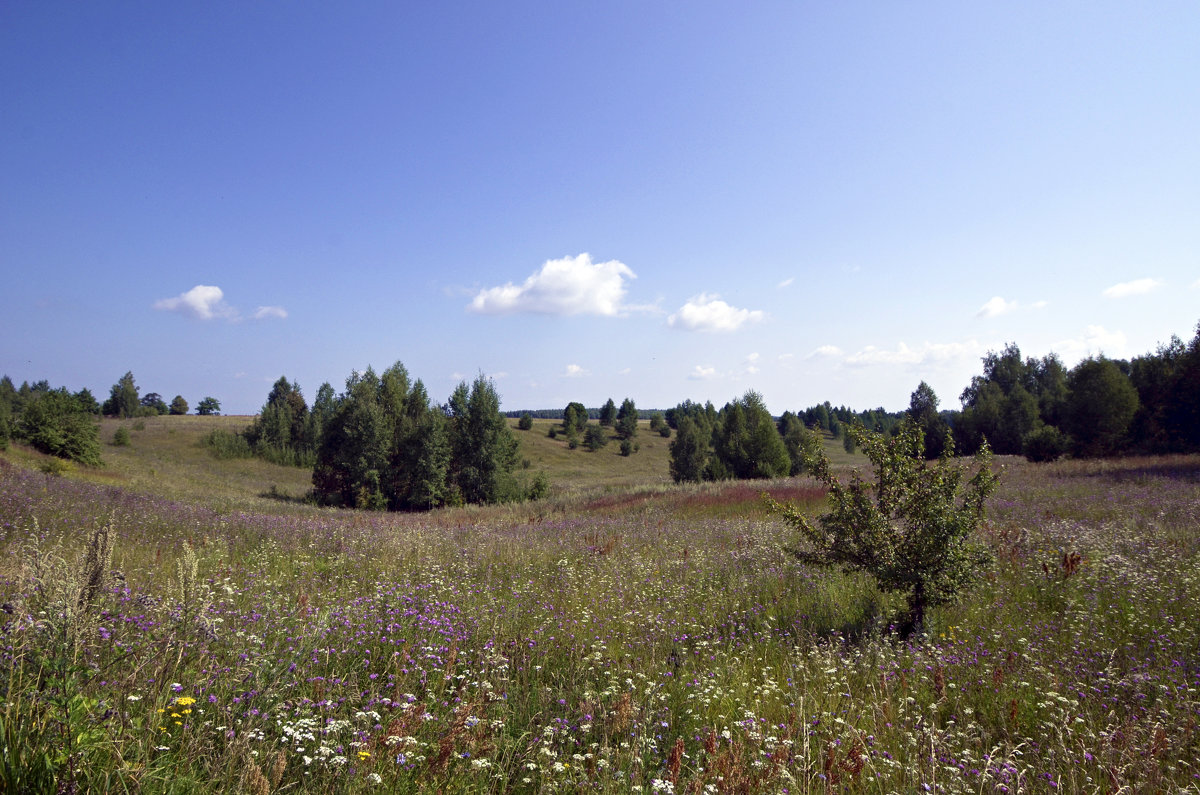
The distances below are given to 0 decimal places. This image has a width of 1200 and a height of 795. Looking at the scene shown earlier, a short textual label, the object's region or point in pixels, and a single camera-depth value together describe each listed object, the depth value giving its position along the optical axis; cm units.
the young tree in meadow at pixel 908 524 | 552
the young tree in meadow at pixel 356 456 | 3036
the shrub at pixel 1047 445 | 3022
